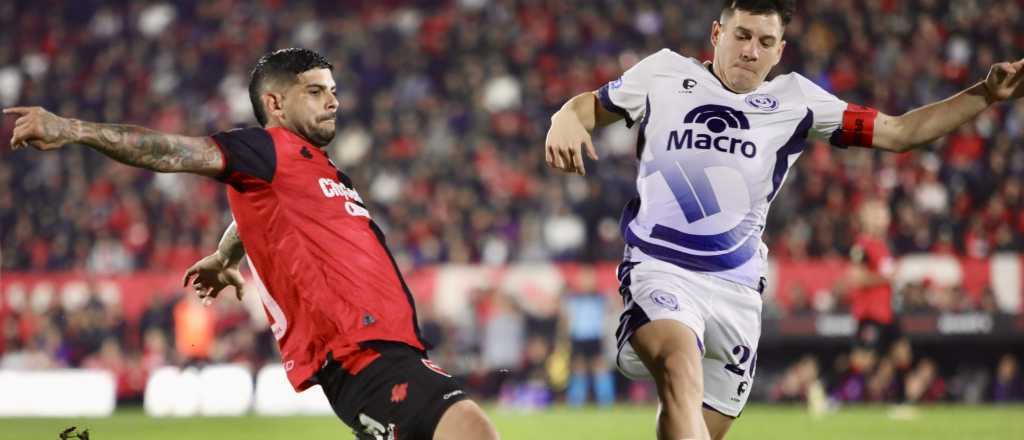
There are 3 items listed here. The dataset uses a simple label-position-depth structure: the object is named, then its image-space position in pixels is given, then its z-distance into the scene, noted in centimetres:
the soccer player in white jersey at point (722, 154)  1205
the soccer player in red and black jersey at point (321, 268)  984
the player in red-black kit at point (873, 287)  2991
